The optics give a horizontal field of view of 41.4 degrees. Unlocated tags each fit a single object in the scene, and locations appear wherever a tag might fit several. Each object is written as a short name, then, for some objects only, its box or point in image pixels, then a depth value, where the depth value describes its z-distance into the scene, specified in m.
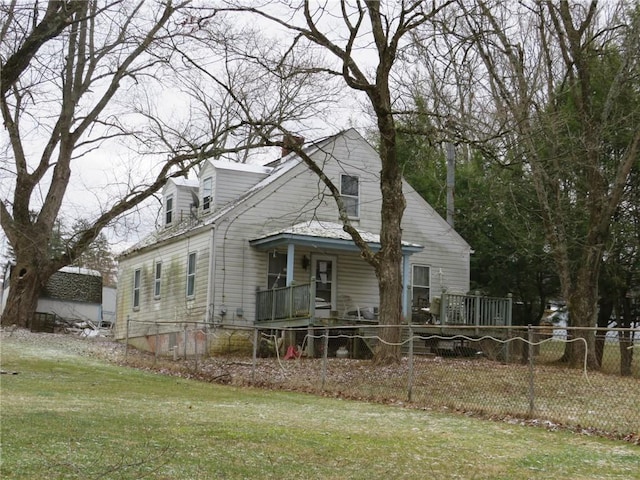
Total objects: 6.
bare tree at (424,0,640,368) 24.17
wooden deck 24.64
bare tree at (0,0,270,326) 30.23
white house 26.22
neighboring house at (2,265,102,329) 46.38
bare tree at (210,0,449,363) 18.33
